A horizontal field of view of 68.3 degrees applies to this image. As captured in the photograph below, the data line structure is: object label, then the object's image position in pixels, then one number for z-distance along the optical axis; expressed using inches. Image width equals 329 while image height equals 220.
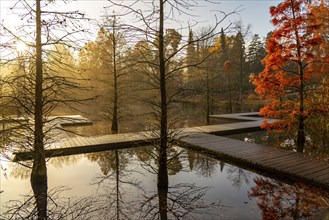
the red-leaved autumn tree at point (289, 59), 333.4
